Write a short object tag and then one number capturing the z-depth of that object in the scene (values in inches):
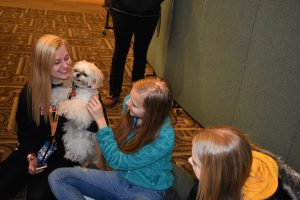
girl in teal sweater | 60.5
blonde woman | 68.1
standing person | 111.6
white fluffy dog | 69.4
